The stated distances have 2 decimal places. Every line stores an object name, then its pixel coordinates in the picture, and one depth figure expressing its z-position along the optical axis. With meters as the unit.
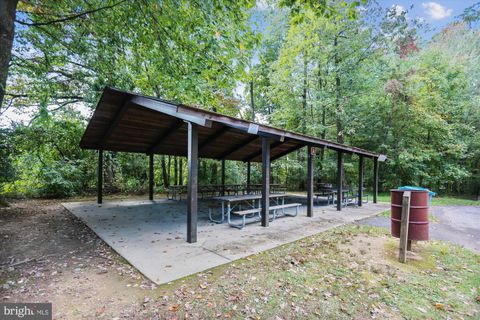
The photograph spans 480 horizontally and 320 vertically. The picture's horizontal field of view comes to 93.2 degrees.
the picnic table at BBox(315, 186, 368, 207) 9.50
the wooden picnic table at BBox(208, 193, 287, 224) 6.08
